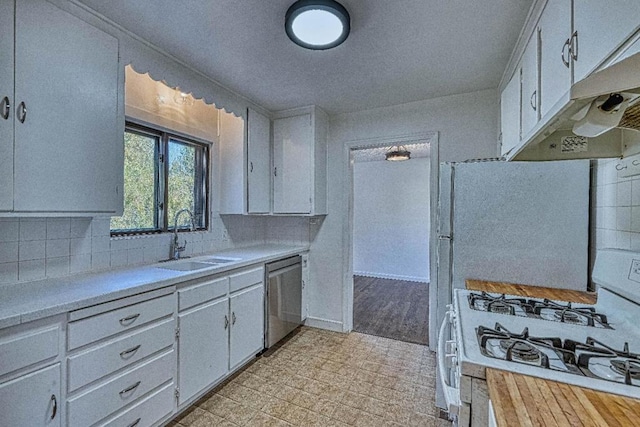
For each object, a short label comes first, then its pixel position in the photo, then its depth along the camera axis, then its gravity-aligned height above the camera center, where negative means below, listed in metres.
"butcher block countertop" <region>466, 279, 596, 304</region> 1.53 -0.44
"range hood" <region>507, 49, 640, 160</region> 0.67 +0.32
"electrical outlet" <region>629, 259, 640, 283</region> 1.10 -0.22
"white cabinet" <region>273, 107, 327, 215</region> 3.01 +0.52
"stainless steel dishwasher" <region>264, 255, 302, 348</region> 2.65 -0.87
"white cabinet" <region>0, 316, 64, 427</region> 1.09 -0.66
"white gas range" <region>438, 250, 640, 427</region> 0.81 -0.43
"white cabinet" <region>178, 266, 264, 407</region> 1.83 -0.86
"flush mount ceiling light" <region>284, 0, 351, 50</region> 1.46 +1.02
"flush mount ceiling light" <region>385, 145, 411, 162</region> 4.70 +0.95
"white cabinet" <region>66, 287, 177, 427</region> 1.30 -0.78
